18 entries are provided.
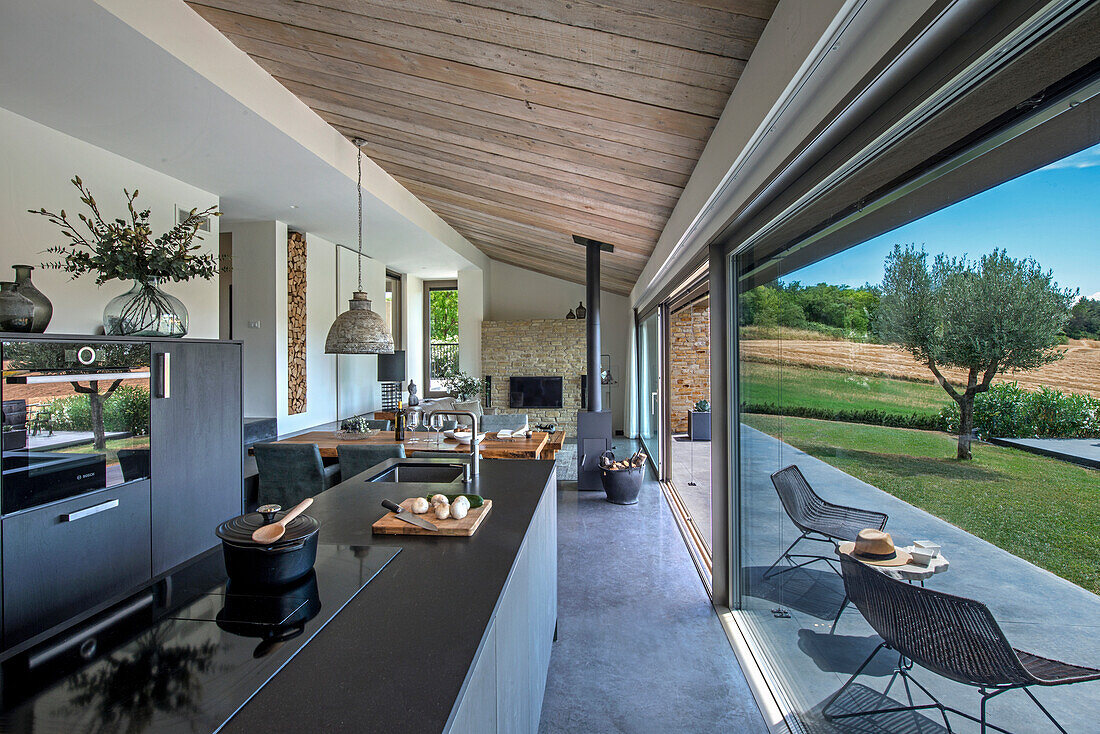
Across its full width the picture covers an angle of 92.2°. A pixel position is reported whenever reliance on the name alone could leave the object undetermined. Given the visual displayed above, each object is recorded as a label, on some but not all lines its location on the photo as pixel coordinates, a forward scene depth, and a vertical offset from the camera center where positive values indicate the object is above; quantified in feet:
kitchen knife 4.96 -1.41
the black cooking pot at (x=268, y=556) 3.65 -1.29
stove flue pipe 17.75 +1.21
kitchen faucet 6.76 -1.09
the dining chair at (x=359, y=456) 11.03 -1.82
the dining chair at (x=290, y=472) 11.28 -2.18
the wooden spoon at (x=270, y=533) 3.68 -1.15
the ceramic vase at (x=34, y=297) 7.42 +1.07
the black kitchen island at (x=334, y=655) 2.40 -1.56
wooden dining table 13.03 -2.00
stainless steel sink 8.39 -1.64
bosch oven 6.86 -0.69
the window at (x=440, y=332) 32.32 +2.36
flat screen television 28.55 -1.33
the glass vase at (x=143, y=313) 8.87 +1.00
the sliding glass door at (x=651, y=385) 20.03 -0.69
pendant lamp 12.60 +0.94
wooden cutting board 4.90 -1.46
